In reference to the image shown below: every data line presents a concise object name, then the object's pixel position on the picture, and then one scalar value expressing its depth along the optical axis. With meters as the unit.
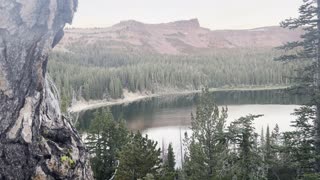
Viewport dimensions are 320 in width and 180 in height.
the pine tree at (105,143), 28.06
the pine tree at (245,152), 14.72
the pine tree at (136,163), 18.33
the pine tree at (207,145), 19.00
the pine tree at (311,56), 11.17
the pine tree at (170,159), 30.34
